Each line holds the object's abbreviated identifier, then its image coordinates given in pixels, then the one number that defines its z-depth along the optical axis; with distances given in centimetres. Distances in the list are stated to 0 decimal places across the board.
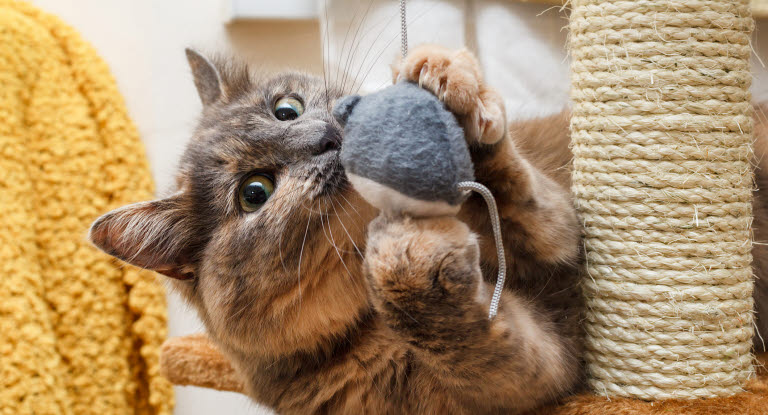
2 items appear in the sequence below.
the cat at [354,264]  60
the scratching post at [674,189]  66
